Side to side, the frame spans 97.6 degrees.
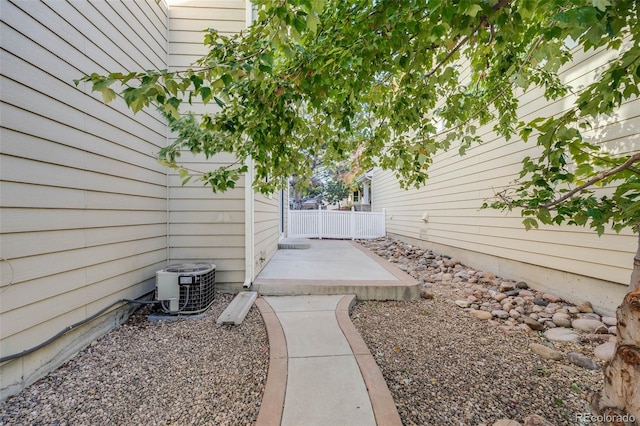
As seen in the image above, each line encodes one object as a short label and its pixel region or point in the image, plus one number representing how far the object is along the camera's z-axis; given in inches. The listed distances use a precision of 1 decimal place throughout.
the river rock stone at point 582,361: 85.0
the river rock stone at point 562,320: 114.5
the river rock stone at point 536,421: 60.3
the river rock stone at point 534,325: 112.9
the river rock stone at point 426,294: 150.7
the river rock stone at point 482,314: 125.3
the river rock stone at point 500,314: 125.8
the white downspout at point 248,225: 148.0
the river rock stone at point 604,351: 88.4
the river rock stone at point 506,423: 61.5
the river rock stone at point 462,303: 139.5
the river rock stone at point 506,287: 155.9
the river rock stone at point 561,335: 102.5
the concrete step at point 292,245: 286.9
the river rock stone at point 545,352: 90.8
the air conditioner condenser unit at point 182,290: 120.3
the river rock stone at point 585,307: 122.3
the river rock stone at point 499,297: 145.0
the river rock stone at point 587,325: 107.7
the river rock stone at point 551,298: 137.8
